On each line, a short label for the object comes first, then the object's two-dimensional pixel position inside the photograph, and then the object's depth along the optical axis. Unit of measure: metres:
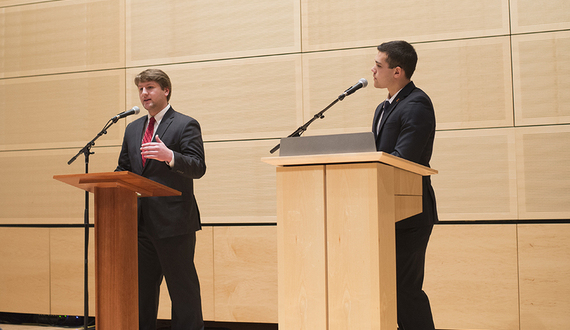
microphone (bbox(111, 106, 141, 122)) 2.71
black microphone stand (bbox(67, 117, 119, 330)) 2.86
